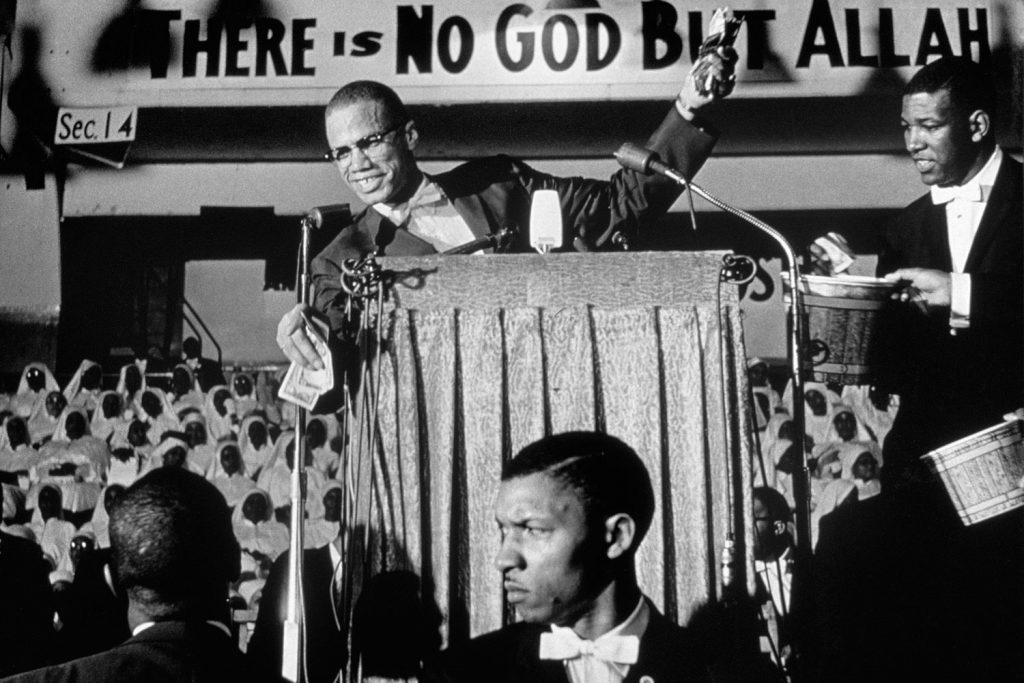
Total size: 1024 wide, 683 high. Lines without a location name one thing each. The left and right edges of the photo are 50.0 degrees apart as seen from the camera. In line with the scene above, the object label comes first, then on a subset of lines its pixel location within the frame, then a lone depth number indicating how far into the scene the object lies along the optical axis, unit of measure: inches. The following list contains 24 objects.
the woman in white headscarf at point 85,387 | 279.3
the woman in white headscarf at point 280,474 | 291.4
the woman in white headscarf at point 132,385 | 290.7
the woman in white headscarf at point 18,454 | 286.2
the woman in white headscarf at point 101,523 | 266.8
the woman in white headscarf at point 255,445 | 298.2
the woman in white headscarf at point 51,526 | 271.4
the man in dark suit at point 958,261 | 109.1
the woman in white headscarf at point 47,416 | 278.5
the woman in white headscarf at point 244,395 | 292.7
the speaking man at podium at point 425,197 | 122.3
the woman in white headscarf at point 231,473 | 292.5
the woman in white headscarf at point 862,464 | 274.2
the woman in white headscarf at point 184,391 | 289.0
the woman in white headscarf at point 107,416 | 289.6
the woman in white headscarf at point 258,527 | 283.3
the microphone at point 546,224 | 108.6
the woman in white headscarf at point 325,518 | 273.0
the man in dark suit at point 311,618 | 128.6
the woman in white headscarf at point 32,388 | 275.9
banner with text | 203.2
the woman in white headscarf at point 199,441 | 295.7
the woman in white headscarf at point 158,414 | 292.4
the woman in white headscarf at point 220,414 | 291.7
